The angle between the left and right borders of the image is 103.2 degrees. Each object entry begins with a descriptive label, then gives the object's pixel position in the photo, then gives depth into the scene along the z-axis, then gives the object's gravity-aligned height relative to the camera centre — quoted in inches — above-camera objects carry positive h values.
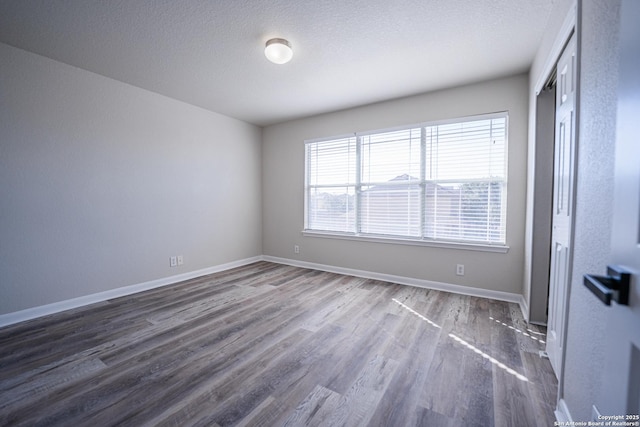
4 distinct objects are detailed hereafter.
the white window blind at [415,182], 119.9 +14.2
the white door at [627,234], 21.8 -2.2
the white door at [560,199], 60.9 +2.9
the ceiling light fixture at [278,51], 89.6 +56.3
